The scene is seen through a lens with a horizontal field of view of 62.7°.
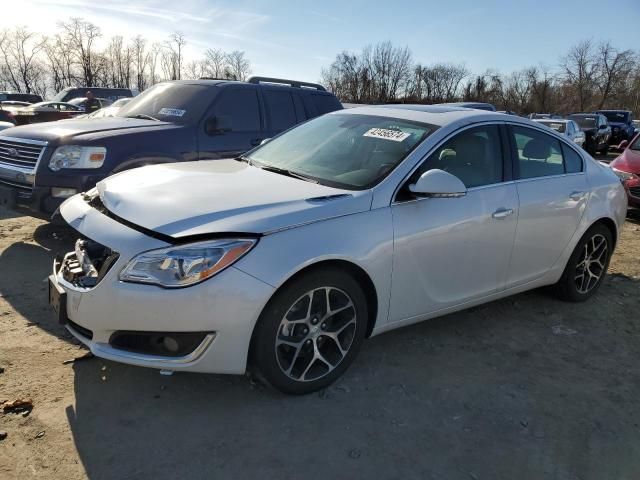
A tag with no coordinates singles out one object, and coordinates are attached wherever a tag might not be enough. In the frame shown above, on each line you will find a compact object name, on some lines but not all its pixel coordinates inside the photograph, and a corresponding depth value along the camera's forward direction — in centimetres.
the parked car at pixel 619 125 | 2436
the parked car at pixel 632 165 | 851
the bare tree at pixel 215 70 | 5499
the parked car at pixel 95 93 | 2338
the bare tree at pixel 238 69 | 5536
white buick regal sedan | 258
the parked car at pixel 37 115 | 1488
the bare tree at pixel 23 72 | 5172
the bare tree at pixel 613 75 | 5533
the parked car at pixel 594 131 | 2042
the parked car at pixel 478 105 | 1510
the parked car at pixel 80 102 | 2042
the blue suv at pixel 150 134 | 507
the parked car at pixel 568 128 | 1608
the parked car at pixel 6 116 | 1498
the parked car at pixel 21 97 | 2975
